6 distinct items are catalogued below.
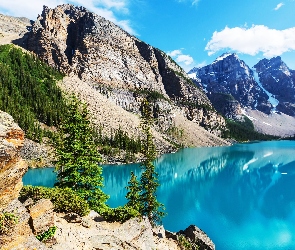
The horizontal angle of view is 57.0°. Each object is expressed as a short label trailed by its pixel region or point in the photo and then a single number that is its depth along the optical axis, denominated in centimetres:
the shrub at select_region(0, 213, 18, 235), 1401
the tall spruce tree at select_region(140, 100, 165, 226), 3500
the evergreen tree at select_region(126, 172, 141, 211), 3400
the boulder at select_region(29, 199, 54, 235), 1697
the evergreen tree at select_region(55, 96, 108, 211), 3086
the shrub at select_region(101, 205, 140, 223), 2561
